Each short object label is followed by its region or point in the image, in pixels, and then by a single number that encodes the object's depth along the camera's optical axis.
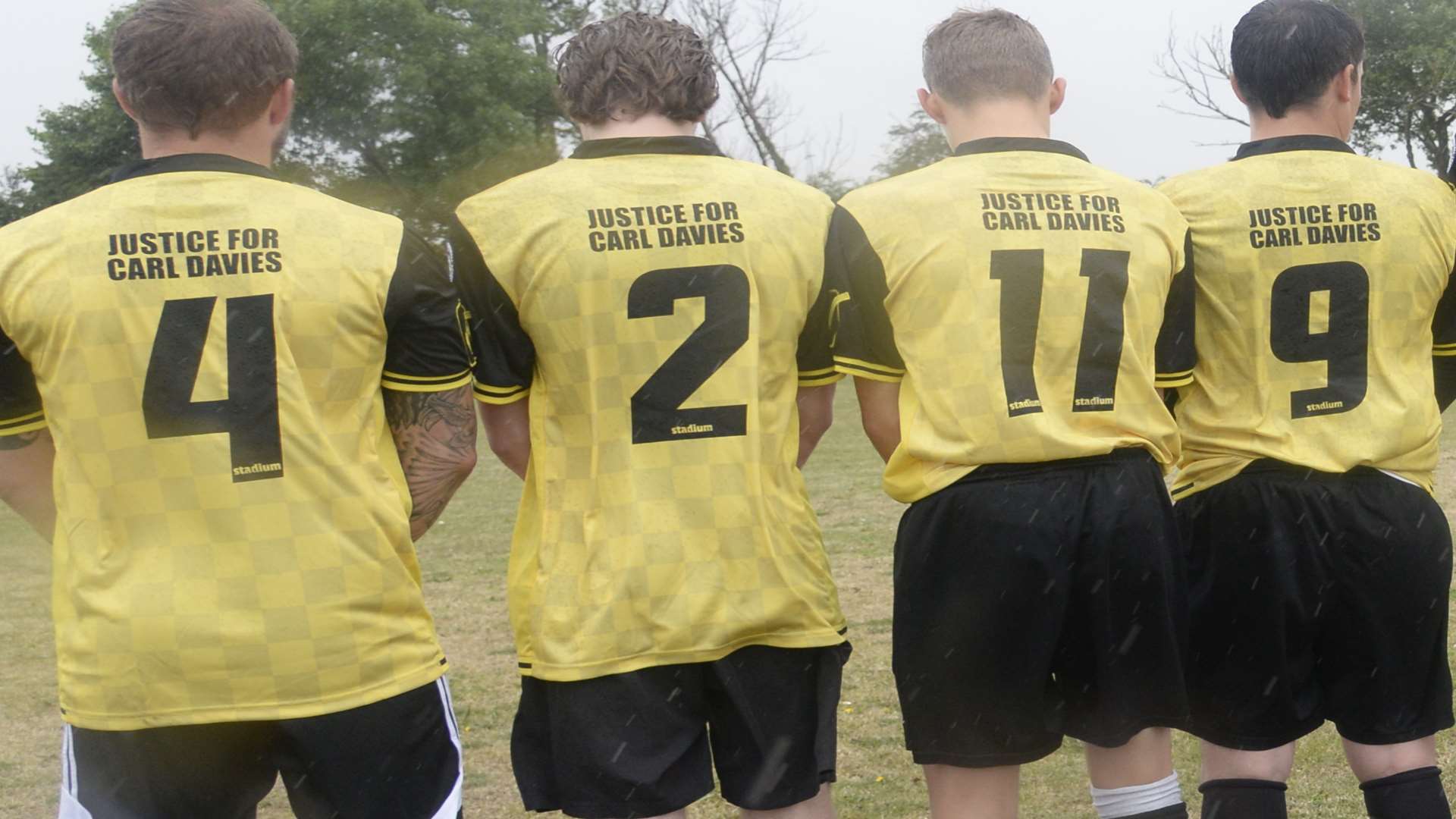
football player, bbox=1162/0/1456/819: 3.42
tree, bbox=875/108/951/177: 52.53
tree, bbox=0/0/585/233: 41.41
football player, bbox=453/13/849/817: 3.00
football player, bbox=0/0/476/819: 2.58
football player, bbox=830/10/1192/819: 3.14
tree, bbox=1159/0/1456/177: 42.72
